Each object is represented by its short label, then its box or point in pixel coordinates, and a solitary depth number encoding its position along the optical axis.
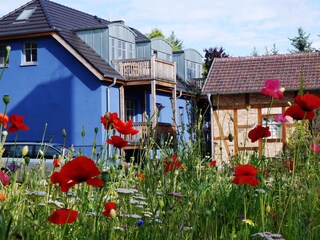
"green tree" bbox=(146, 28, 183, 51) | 54.12
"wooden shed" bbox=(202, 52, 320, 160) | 23.69
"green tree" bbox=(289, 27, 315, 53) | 41.22
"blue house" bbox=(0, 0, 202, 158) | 24.62
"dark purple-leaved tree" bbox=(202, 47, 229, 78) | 39.83
